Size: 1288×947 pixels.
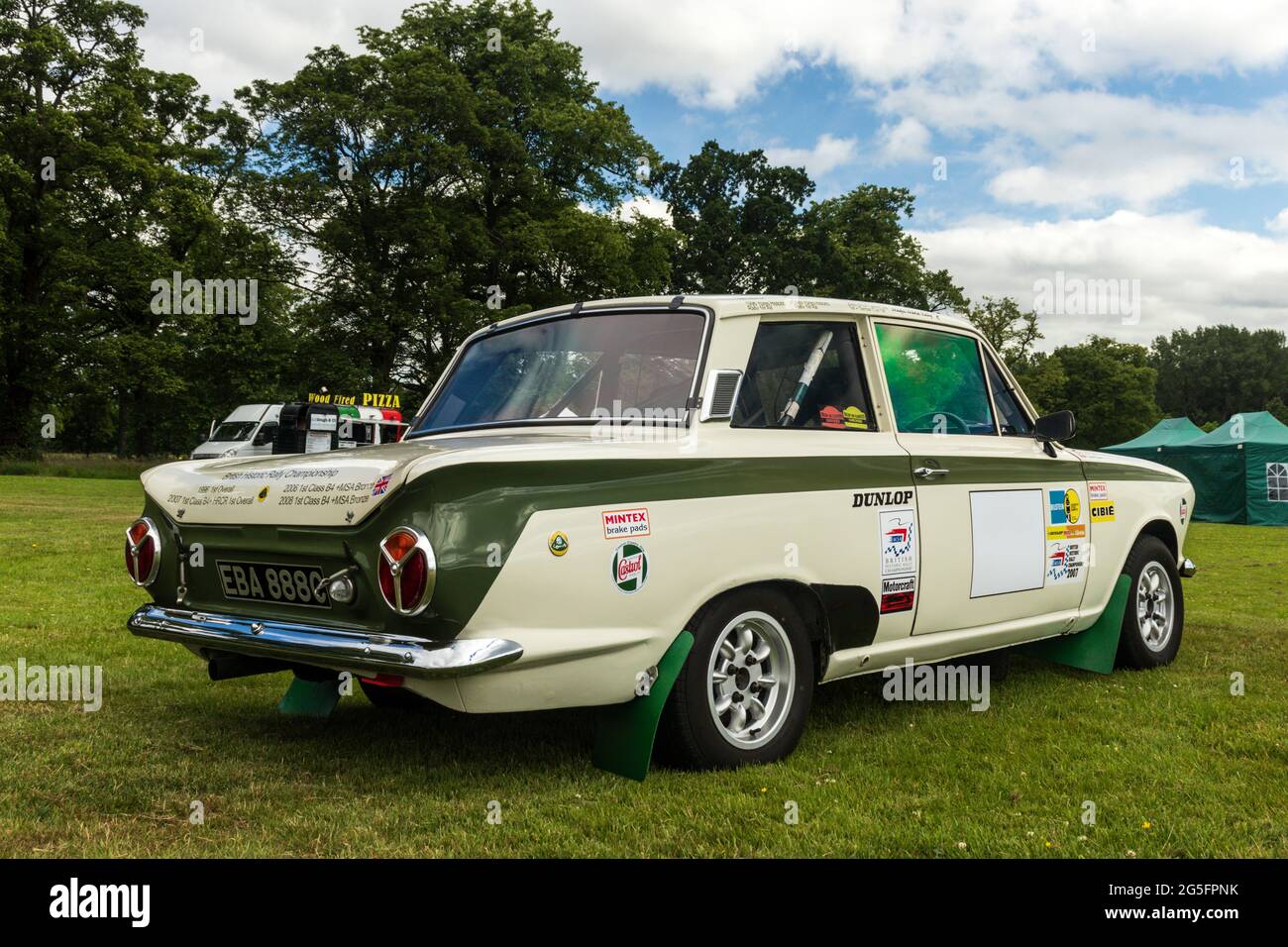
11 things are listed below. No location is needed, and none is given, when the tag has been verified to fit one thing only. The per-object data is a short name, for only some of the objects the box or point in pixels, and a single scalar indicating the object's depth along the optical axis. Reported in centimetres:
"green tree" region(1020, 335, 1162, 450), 7788
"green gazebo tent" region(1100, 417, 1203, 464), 2931
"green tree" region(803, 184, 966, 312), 5122
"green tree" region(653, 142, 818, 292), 5412
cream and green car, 371
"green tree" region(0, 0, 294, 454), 3444
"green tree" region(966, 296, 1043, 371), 5776
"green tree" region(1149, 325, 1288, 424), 10388
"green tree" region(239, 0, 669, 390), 3284
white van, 2727
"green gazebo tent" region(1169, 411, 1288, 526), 2650
